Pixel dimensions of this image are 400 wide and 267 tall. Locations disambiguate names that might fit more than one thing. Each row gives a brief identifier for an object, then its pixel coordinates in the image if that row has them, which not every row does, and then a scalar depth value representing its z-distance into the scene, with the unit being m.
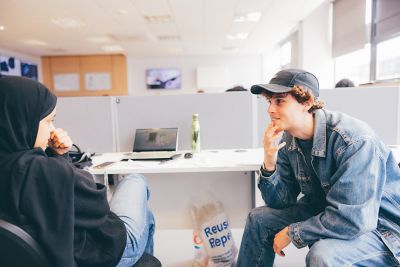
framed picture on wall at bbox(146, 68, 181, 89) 9.26
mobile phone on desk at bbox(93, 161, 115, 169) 1.49
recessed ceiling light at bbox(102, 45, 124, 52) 7.62
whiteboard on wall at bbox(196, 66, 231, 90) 9.19
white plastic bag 1.64
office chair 0.60
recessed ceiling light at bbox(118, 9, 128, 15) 4.59
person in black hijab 0.69
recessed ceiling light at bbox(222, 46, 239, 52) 8.05
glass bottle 1.86
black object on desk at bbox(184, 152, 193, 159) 1.68
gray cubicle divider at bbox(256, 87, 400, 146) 1.86
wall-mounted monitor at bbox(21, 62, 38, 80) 8.31
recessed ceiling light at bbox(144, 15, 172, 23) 5.03
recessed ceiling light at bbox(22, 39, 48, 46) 6.68
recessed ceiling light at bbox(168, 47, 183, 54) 8.01
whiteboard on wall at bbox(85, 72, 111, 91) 9.10
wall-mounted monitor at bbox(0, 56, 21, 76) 7.40
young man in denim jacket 0.90
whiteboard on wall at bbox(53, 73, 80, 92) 9.14
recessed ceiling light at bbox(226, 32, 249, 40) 6.52
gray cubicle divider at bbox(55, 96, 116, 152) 1.98
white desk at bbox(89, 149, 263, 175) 1.44
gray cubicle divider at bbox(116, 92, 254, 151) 1.94
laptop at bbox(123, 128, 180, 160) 1.86
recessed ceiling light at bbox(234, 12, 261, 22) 5.07
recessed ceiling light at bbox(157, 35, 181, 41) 6.59
